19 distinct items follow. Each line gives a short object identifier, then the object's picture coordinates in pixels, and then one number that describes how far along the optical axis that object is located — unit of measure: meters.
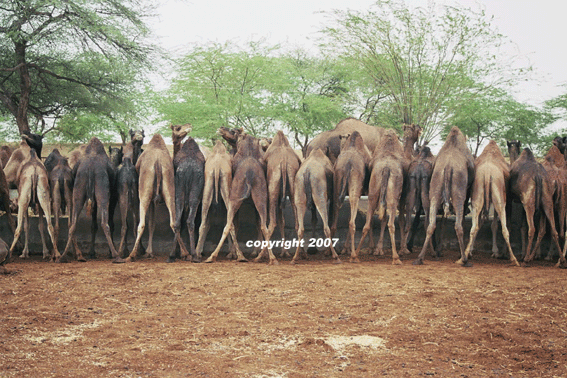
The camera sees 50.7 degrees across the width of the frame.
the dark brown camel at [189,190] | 11.21
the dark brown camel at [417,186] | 11.51
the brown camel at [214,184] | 11.31
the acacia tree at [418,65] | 26.64
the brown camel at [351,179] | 11.49
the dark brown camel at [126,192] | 11.42
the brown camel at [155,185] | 11.12
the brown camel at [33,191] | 11.21
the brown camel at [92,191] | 11.05
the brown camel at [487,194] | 11.08
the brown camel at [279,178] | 11.44
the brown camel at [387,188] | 11.12
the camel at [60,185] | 11.42
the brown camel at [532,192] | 11.28
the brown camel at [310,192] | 11.09
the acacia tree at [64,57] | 23.97
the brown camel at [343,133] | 15.70
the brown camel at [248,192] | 11.13
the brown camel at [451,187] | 11.01
